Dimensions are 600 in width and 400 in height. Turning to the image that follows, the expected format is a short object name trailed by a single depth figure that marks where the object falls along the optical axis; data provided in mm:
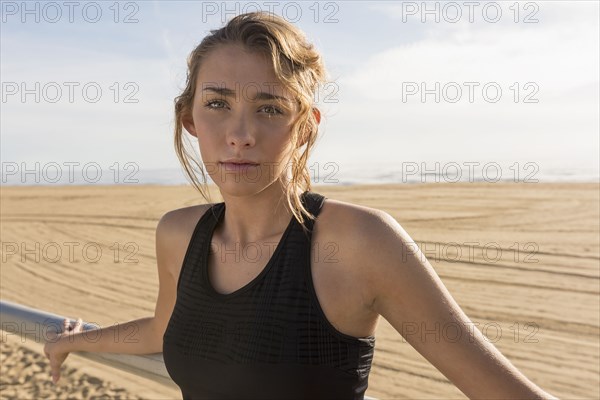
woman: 1296
